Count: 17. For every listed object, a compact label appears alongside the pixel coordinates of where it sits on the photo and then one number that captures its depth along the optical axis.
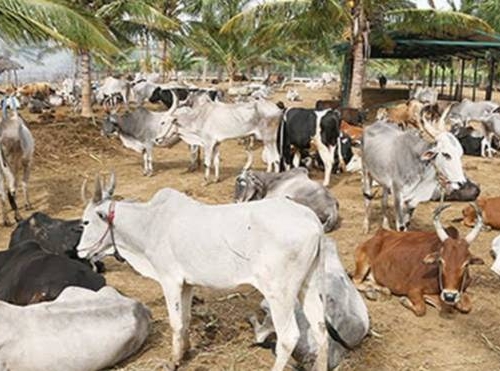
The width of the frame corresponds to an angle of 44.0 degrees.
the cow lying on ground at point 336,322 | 4.69
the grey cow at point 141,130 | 12.77
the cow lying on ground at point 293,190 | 8.40
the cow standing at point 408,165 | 7.46
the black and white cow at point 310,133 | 11.68
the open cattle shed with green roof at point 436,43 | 20.77
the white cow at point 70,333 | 4.26
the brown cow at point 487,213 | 8.81
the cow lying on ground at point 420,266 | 5.57
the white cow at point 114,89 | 24.67
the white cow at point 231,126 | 12.09
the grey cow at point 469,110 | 18.46
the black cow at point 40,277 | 5.24
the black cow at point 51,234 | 6.77
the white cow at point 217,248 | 4.18
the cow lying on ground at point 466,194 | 10.48
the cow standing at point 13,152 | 8.84
